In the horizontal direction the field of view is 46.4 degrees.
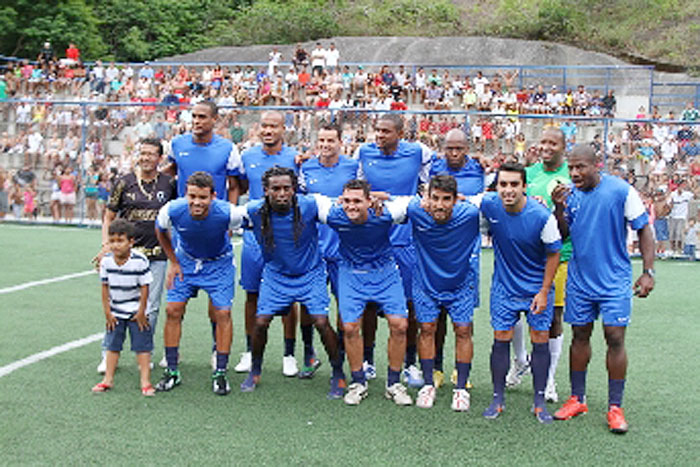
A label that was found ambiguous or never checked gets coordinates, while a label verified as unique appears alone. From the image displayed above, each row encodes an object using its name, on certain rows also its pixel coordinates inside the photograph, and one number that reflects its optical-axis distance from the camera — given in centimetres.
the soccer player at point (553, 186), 641
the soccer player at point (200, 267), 638
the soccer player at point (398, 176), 687
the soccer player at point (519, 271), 577
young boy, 641
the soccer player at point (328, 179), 695
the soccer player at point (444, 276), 605
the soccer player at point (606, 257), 569
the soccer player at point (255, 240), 702
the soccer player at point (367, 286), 619
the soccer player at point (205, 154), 702
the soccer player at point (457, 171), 679
